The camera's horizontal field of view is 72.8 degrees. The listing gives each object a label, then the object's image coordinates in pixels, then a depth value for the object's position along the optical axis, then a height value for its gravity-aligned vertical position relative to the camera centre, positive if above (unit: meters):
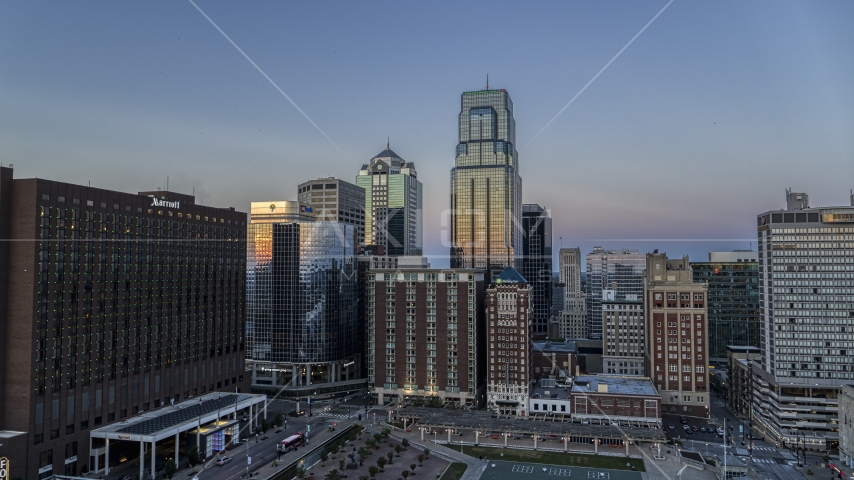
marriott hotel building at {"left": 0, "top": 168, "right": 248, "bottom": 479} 97.25 -9.43
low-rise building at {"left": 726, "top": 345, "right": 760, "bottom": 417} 150.00 -31.07
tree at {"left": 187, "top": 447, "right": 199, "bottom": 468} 105.75 -35.51
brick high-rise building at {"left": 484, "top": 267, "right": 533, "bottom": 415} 150.62 -22.66
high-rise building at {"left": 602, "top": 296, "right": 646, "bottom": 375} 186.38 -24.27
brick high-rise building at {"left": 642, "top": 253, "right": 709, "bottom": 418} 151.88 -21.98
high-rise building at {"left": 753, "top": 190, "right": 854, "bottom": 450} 125.75 -13.52
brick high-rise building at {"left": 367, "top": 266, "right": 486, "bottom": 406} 154.00 -19.69
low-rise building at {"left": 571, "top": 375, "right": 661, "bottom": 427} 134.00 -33.65
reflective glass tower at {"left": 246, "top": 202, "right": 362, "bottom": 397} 179.25 -13.16
